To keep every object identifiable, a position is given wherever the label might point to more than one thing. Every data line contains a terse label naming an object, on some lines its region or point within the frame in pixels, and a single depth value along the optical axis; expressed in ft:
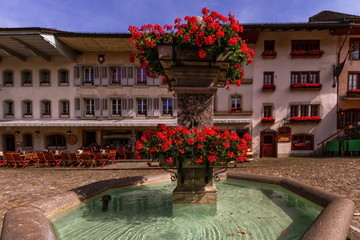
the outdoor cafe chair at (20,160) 43.37
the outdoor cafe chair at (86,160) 41.34
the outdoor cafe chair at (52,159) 42.79
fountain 9.47
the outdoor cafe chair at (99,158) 42.75
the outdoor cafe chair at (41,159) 43.08
